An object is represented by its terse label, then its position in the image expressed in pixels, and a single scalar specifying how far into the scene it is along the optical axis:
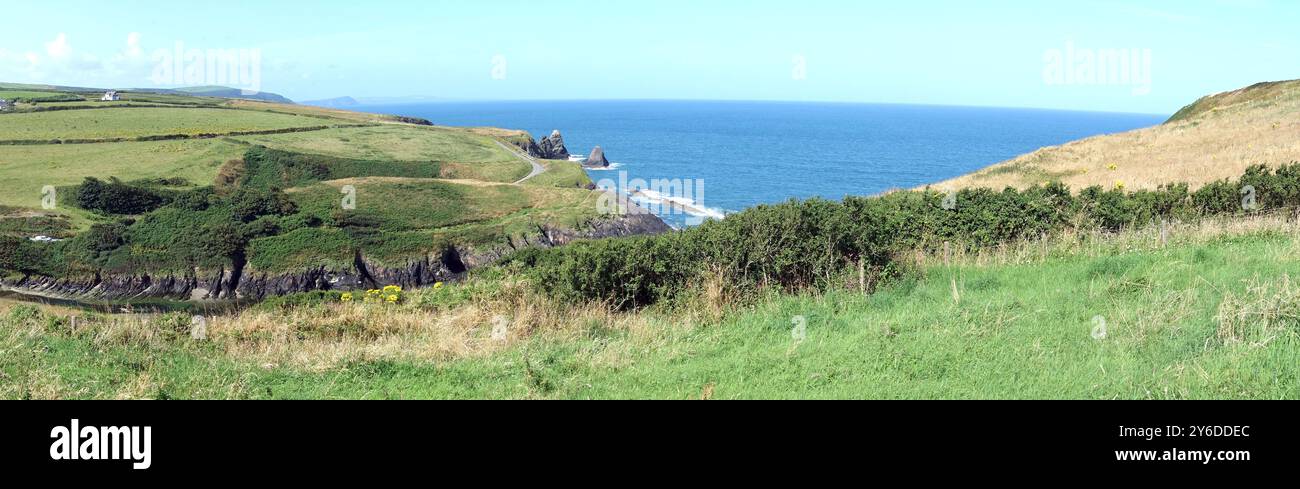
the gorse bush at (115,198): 73.31
